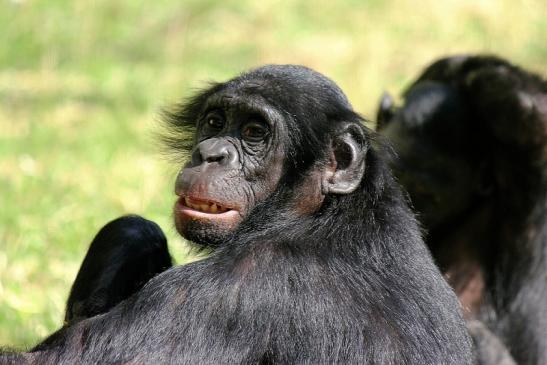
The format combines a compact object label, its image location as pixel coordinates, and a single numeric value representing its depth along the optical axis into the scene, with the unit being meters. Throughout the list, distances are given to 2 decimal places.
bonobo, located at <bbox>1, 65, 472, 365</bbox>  10.62
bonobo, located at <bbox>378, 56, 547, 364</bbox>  16.06
